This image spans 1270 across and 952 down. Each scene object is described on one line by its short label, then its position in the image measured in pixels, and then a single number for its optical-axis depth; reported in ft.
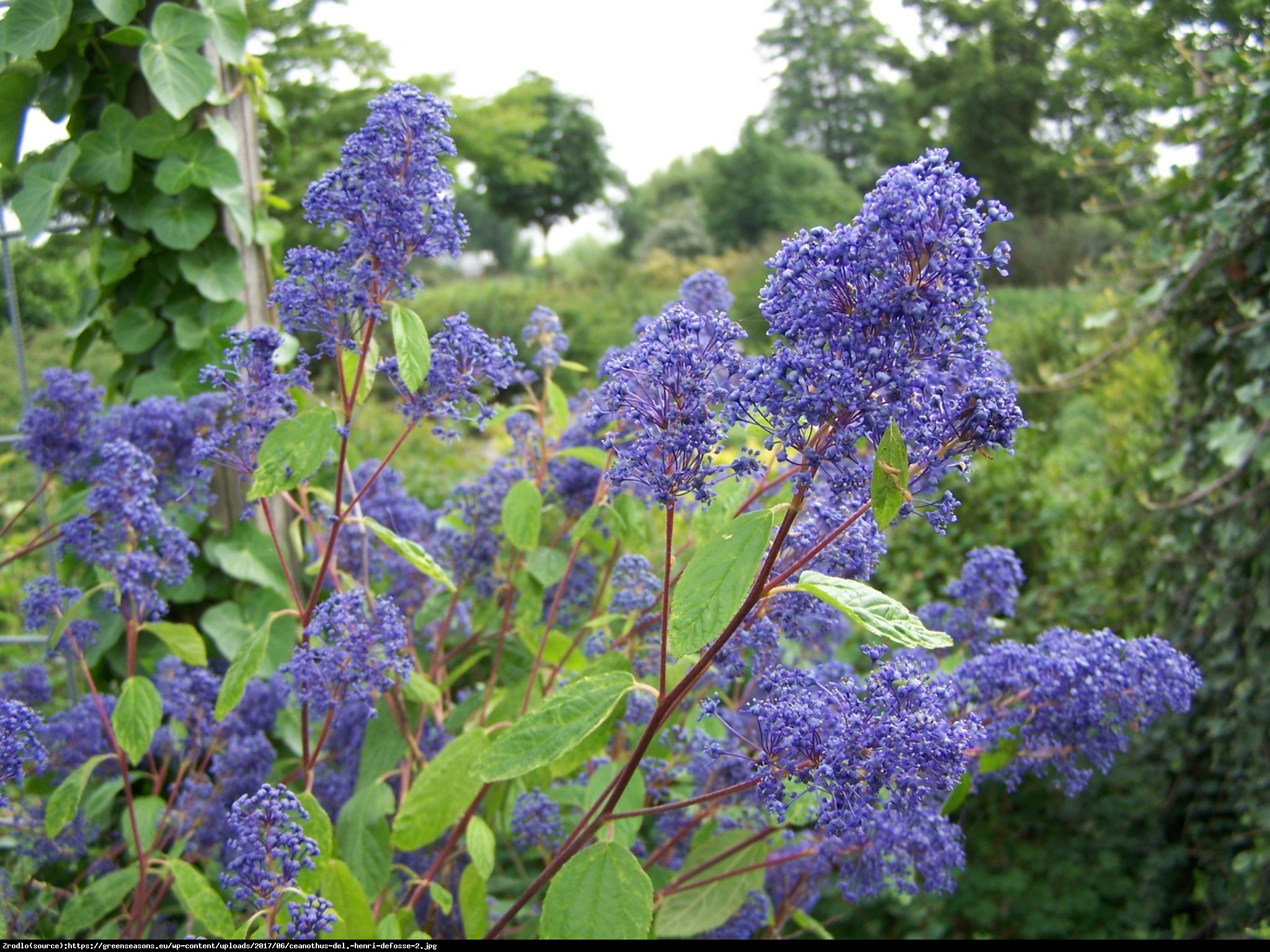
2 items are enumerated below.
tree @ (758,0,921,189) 137.28
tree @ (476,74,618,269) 92.99
